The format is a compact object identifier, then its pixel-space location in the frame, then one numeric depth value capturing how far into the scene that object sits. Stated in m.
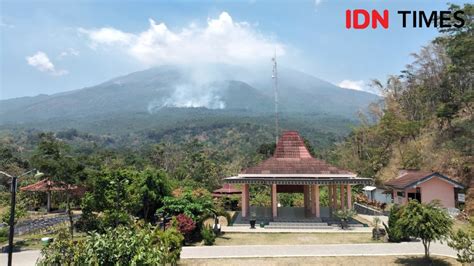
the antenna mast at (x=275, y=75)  32.28
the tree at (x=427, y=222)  12.55
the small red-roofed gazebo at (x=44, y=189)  31.83
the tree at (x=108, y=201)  19.17
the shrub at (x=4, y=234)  20.69
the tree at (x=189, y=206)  18.69
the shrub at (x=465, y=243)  11.38
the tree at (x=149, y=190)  22.66
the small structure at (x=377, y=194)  32.11
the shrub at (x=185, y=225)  17.28
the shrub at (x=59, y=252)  9.34
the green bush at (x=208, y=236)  17.34
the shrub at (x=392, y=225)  17.02
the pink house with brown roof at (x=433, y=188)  25.95
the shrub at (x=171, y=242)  12.15
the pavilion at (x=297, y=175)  23.88
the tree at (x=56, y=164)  21.03
